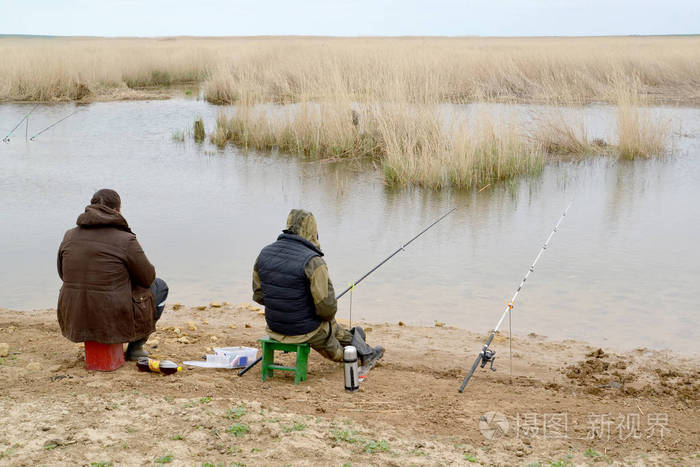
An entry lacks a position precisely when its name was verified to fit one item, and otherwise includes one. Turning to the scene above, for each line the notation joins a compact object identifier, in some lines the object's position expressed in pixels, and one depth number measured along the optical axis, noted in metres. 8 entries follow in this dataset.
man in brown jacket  4.40
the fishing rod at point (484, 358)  4.36
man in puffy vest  4.41
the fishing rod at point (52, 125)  16.26
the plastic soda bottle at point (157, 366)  4.57
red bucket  4.58
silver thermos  4.36
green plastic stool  4.63
